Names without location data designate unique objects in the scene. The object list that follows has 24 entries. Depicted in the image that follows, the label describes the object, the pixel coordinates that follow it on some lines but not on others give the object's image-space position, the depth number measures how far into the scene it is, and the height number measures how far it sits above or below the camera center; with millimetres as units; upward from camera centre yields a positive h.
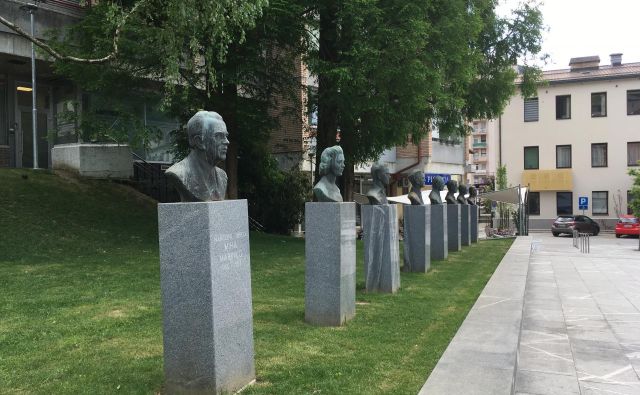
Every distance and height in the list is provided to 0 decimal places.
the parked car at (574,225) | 36781 -2612
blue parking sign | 41419 -1245
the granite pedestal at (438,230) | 14688 -1140
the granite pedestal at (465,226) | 20469 -1421
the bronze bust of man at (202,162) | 4594 +251
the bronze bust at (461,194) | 21359 -236
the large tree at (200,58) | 10359 +3161
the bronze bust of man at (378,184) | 9539 +88
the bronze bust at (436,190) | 15305 -51
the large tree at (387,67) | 12742 +3033
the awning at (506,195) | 30969 -436
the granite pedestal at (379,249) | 9148 -1009
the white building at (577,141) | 41406 +3598
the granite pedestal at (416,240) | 12078 -1130
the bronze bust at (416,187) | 12891 +24
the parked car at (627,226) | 35000 -2577
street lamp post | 16797 +4398
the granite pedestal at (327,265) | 6781 -948
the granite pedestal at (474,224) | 22562 -1508
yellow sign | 42781 +579
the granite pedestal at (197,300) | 4293 -865
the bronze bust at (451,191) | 18938 -106
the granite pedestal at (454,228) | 17891 -1306
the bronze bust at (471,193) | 25344 -240
